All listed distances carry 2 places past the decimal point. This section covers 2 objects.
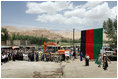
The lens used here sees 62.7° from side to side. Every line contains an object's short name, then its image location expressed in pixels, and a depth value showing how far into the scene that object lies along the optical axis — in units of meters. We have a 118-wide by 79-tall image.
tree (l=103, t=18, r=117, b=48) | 19.99
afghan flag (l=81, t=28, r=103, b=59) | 10.01
